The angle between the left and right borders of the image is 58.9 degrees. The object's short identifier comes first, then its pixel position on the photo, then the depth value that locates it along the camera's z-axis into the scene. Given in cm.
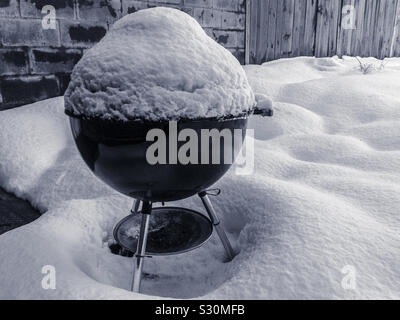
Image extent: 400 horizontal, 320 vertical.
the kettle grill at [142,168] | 110
